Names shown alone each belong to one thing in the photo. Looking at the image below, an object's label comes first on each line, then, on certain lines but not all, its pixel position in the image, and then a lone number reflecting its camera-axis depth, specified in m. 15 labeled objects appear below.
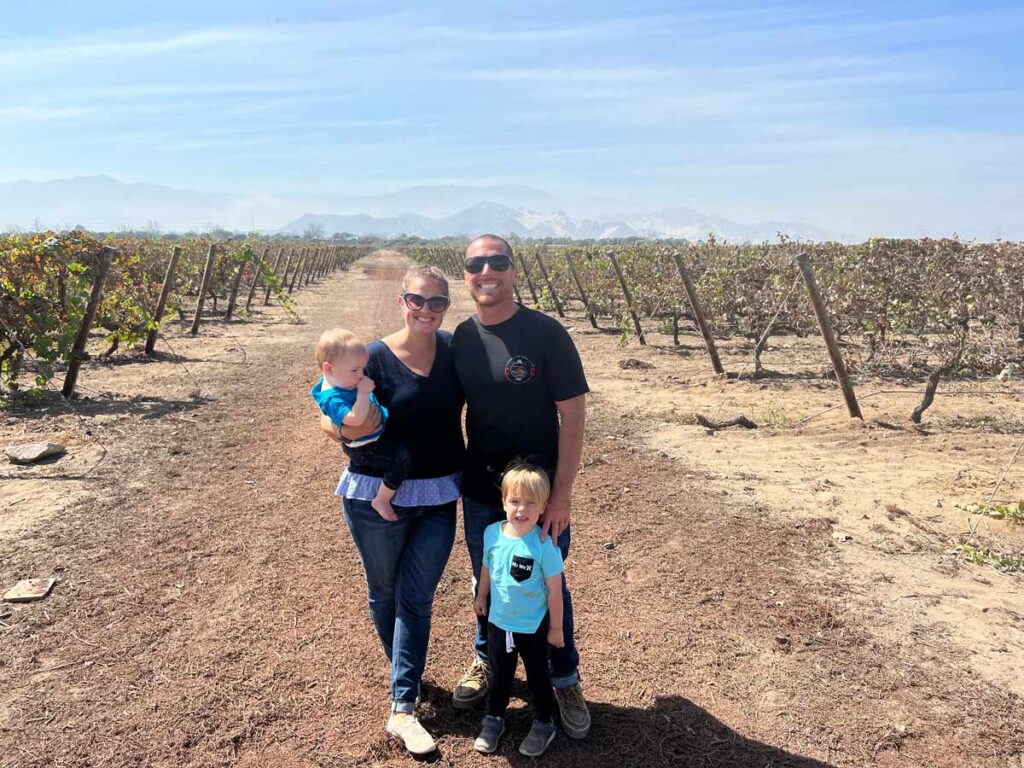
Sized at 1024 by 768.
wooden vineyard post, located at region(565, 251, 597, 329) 16.70
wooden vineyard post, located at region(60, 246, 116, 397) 8.42
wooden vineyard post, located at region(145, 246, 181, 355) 11.61
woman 2.54
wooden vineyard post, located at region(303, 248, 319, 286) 35.22
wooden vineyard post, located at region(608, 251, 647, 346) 13.76
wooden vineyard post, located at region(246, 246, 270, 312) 15.47
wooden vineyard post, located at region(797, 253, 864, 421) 7.48
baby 2.35
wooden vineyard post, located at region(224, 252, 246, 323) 17.18
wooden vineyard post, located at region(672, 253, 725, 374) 10.59
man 2.46
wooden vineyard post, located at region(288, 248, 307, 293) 28.33
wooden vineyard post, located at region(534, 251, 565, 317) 19.34
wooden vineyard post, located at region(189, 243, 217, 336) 14.14
